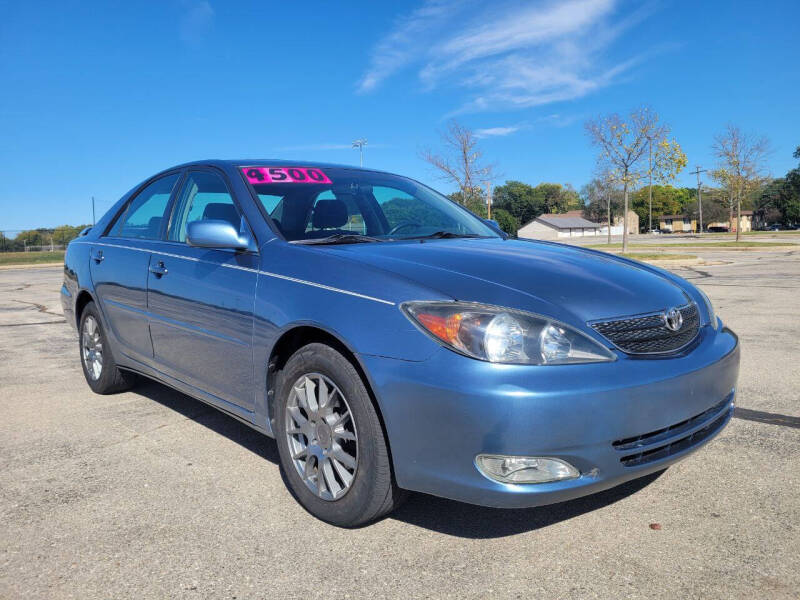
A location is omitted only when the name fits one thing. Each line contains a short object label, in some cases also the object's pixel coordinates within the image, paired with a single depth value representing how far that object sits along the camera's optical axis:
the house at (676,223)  122.12
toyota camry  2.18
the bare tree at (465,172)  30.31
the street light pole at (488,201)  32.94
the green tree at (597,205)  99.81
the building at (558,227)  111.19
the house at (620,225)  111.75
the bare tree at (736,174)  37.56
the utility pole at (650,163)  25.97
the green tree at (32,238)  41.69
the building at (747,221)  109.93
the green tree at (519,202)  133.12
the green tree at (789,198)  90.00
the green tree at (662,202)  120.38
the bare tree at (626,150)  25.64
